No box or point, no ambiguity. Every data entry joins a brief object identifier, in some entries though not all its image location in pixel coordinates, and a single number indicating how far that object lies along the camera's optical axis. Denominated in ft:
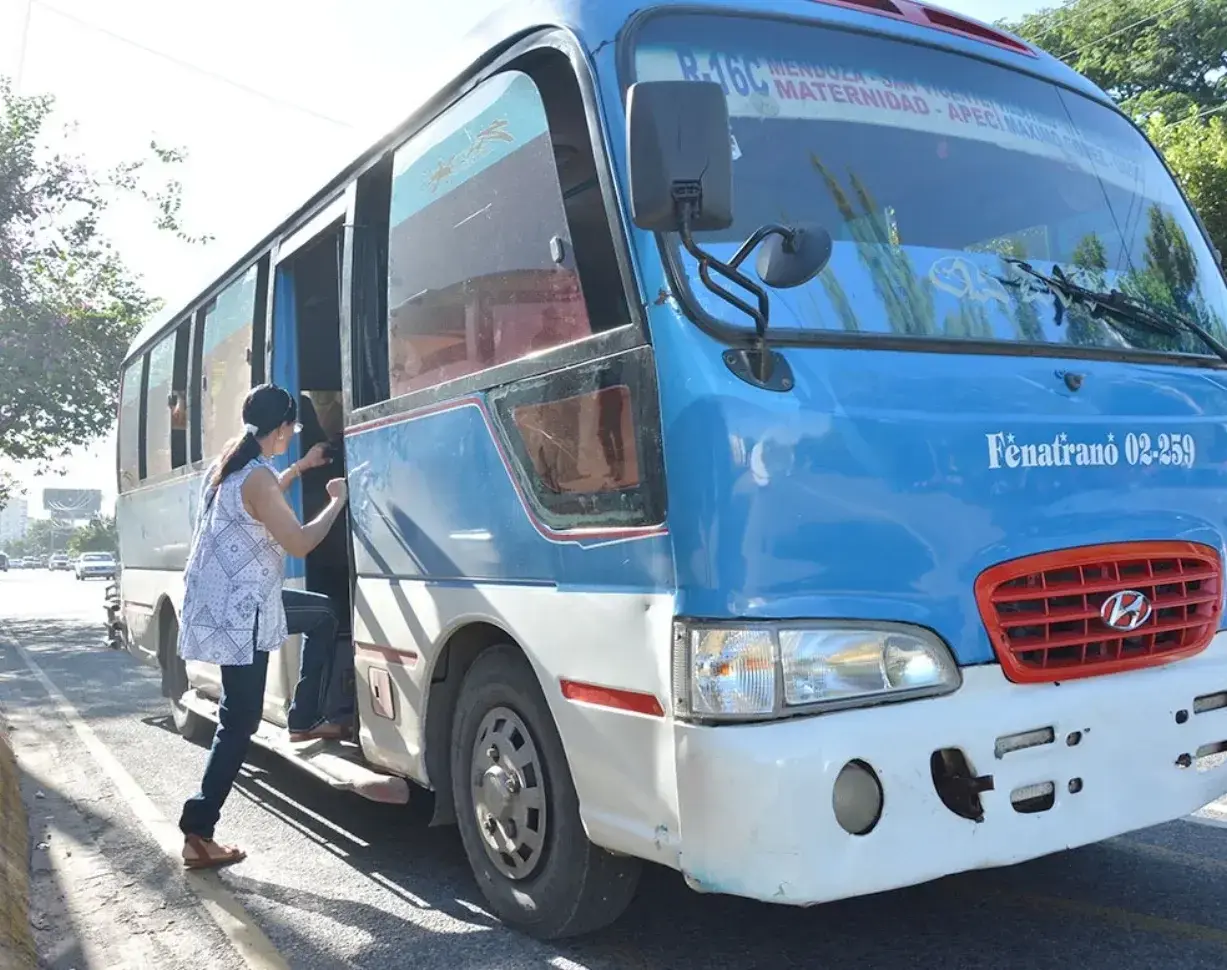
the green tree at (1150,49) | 82.43
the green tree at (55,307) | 73.87
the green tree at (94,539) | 388.57
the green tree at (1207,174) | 55.16
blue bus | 9.25
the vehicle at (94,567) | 192.75
